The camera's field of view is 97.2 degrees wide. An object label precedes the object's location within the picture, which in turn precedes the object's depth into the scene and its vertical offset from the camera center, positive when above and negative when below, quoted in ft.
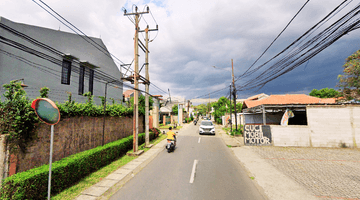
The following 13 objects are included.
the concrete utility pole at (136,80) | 34.06 +7.26
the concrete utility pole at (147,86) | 41.39 +7.23
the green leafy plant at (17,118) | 14.11 -0.34
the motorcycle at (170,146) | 35.79 -7.40
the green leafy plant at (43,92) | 18.83 +2.62
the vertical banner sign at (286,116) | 44.78 -1.09
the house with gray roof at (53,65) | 40.73 +14.80
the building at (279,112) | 70.18 +0.12
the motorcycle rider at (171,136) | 36.55 -5.30
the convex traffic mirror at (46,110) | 12.39 +0.32
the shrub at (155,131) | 56.73 -6.44
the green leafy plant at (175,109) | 168.31 +4.37
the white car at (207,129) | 67.26 -6.88
